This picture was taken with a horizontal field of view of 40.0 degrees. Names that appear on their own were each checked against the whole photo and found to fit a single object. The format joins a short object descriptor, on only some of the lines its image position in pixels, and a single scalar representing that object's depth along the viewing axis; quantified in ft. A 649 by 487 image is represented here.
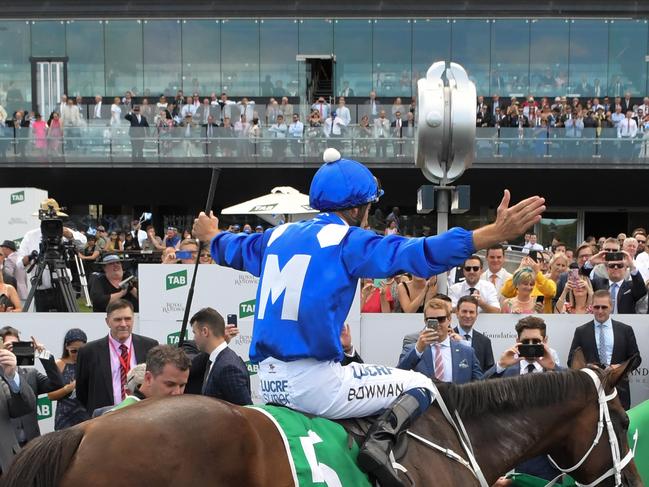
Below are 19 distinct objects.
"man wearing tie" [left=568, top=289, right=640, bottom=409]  25.49
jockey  11.23
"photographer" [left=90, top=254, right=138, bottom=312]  29.99
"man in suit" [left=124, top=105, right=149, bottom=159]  78.89
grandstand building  83.87
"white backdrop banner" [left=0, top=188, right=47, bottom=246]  54.29
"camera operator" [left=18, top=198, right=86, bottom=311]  33.24
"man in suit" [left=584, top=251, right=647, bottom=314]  30.04
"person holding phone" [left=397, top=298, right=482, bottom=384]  21.09
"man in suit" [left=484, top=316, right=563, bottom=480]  19.51
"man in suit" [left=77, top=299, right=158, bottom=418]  21.61
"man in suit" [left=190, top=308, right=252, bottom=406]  18.80
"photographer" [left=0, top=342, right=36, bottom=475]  18.74
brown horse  9.88
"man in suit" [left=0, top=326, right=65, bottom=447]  20.57
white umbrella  33.68
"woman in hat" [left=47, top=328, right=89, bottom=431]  21.83
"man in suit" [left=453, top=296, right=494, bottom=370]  24.53
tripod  33.12
